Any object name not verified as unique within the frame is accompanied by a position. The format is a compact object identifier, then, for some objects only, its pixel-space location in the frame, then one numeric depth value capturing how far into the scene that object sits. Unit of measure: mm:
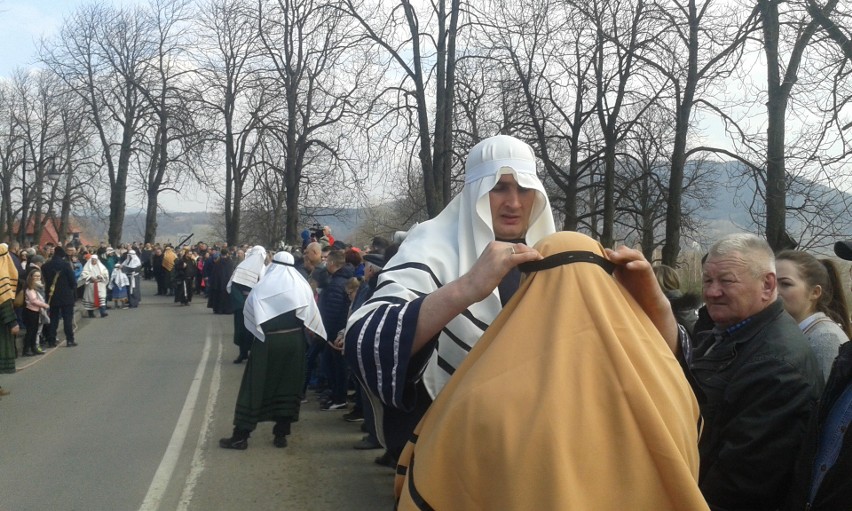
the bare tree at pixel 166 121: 32500
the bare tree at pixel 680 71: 13180
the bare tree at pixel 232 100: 26155
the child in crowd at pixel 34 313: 14445
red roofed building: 61894
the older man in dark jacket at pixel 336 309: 10289
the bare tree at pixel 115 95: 35844
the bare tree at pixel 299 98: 17752
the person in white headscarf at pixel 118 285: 26031
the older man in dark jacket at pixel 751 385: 2820
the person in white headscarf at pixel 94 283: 22688
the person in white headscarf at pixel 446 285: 1859
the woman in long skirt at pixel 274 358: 7953
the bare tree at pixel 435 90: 16250
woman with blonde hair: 3832
